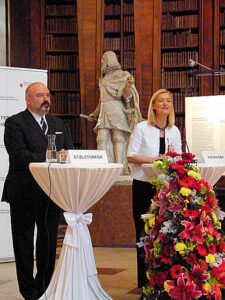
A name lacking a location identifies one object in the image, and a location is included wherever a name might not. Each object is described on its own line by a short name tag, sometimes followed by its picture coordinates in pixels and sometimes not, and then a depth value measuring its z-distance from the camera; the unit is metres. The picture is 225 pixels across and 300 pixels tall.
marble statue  8.68
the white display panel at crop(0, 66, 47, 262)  6.13
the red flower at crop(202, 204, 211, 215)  3.43
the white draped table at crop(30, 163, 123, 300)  3.79
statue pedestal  7.29
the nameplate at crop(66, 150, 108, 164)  3.79
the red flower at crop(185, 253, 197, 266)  3.38
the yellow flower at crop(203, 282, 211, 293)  3.35
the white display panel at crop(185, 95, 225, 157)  7.24
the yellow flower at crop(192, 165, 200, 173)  3.62
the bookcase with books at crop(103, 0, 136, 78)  9.95
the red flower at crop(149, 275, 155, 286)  3.52
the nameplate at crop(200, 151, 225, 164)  4.30
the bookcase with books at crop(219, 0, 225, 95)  9.70
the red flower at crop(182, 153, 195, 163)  3.61
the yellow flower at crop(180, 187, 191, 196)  3.41
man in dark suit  4.13
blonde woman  4.43
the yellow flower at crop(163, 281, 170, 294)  3.36
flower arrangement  3.36
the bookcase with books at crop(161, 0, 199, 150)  9.82
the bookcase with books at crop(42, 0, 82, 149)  10.34
